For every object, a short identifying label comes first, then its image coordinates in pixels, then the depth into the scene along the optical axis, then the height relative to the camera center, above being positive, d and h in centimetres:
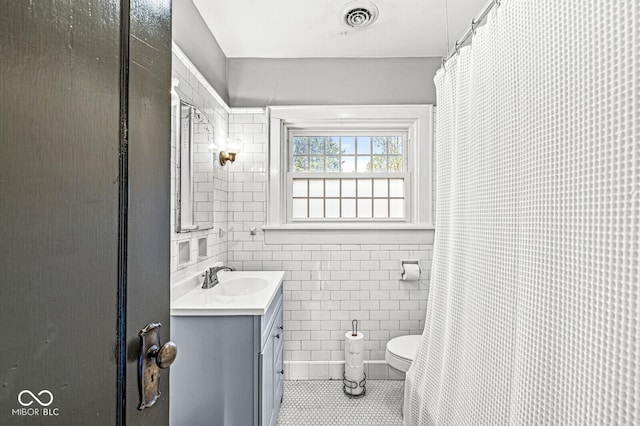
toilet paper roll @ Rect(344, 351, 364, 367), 256 -107
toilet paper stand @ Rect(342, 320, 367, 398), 255 -114
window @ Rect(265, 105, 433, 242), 281 +35
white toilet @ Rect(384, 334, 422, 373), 216 -90
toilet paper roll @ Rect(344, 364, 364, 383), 255 -117
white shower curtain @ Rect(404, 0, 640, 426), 71 -3
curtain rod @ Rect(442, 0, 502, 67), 122 +72
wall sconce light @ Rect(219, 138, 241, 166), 255 +41
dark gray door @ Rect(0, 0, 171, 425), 35 +0
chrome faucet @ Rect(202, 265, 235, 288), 207 -41
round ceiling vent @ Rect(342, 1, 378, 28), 215 +123
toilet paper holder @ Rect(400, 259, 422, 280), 275 -41
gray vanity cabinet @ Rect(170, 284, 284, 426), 160 -73
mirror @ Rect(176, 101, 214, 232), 191 +22
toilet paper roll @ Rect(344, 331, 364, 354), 256 -96
